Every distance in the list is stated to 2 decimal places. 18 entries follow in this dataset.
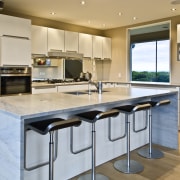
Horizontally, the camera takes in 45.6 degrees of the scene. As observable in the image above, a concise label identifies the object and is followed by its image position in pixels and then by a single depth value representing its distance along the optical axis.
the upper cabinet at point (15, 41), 3.90
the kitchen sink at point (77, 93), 3.04
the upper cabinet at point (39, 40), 4.66
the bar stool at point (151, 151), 3.10
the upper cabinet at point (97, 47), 6.01
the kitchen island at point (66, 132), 1.73
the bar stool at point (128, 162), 2.63
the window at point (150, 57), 5.47
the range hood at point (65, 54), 5.00
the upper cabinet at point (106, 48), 6.27
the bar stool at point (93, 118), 2.18
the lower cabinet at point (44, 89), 4.46
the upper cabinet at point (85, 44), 5.65
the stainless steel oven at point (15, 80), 3.97
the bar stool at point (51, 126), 1.76
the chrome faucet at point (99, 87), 3.12
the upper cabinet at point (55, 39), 4.99
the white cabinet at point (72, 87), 4.86
